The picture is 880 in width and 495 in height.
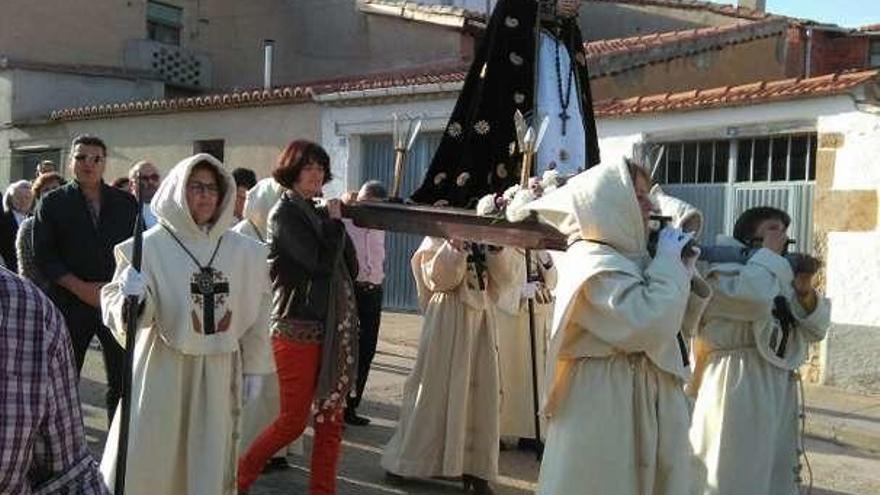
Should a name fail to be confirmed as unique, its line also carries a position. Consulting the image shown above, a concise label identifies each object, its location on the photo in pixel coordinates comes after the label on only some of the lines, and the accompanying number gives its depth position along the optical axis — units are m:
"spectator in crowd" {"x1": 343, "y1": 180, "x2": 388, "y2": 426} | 8.12
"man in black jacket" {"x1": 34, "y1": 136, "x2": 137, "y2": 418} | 5.69
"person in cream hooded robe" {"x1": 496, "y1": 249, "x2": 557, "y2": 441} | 7.15
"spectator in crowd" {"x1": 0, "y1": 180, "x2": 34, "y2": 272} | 6.99
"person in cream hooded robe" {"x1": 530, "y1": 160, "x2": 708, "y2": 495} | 3.72
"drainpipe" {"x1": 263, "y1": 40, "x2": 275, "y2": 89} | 20.22
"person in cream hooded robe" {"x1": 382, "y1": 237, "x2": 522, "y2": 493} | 6.05
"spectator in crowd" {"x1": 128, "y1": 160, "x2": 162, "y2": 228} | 6.19
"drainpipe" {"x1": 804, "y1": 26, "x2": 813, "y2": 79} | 16.75
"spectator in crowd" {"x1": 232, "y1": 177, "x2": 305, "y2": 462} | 6.33
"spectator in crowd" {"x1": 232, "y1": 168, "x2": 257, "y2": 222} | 7.25
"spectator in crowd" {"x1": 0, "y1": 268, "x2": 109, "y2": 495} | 1.89
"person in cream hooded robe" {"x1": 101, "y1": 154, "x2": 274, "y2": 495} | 4.29
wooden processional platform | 4.31
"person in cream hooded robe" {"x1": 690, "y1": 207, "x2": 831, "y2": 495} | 4.96
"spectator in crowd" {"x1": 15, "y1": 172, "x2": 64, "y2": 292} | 5.77
